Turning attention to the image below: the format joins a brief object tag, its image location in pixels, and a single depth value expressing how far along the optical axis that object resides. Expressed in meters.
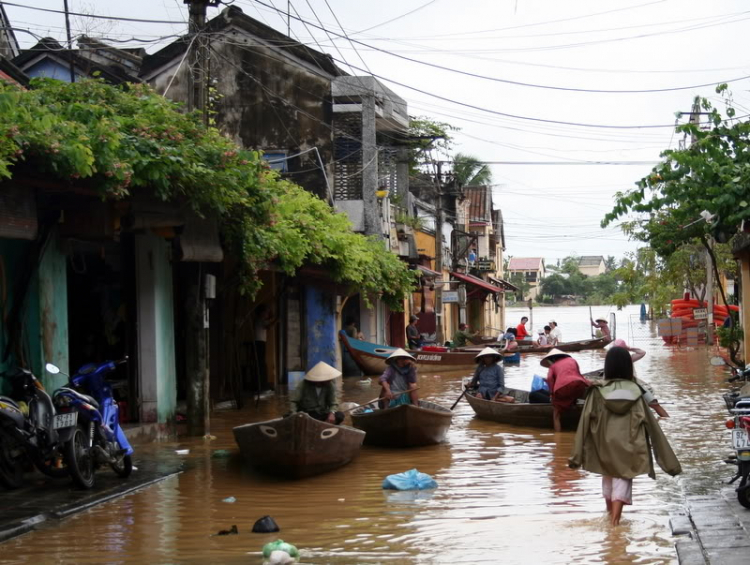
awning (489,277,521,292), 61.75
